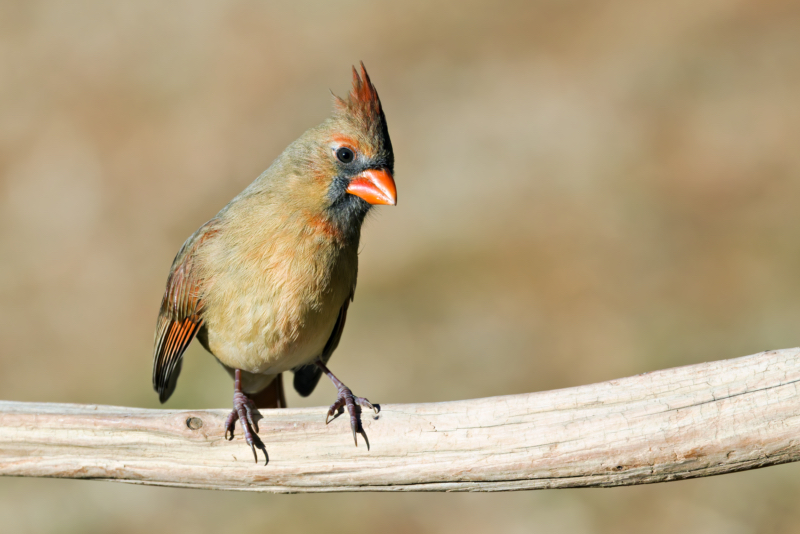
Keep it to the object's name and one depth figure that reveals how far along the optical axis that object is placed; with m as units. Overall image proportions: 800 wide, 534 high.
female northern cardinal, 6.00
